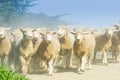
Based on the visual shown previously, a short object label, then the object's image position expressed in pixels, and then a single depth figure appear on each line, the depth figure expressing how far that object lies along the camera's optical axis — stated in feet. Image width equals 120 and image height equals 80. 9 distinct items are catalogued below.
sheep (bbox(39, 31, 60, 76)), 48.20
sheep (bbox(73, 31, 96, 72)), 50.35
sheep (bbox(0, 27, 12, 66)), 49.42
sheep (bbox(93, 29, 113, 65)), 60.03
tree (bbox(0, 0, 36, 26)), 100.48
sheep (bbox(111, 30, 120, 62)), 63.36
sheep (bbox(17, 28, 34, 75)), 46.95
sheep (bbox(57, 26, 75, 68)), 53.67
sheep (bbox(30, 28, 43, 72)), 47.15
